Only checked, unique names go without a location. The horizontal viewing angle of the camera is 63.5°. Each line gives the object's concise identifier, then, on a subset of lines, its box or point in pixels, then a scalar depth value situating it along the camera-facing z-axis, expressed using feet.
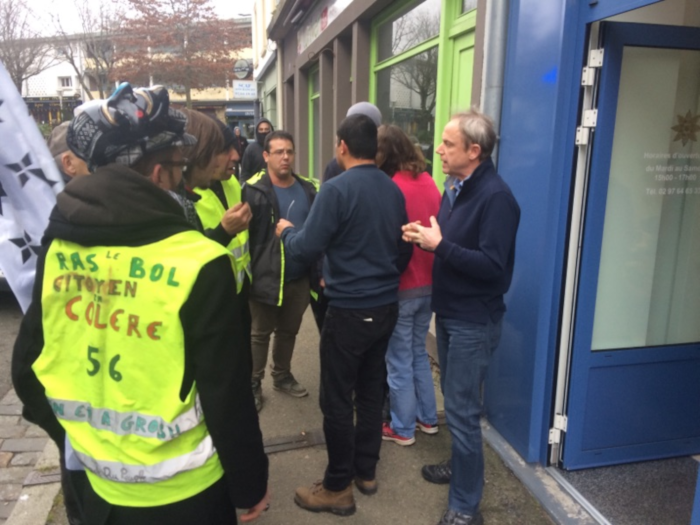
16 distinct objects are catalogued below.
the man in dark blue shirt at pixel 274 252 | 11.76
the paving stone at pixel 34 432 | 12.45
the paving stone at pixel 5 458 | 11.26
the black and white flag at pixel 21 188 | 6.56
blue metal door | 9.39
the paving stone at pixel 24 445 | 11.83
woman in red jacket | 10.41
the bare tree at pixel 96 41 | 76.33
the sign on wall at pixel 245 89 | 70.59
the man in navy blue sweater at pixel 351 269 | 8.42
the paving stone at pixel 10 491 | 10.10
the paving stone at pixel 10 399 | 13.85
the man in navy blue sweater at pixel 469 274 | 7.91
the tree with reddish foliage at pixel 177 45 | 79.82
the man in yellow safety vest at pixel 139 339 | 4.65
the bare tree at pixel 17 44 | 70.74
